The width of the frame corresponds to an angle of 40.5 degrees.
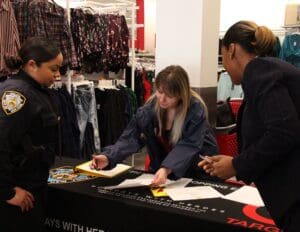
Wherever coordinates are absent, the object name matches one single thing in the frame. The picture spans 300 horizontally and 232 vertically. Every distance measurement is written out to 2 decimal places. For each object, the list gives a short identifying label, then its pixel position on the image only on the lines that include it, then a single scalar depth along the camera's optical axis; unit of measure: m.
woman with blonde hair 2.24
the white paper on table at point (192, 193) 1.92
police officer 1.66
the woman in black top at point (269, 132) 1.15
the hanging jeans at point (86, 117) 4.25
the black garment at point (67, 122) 3.96
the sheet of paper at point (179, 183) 2.09
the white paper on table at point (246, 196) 1.87
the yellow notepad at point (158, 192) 1.95
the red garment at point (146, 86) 5.55
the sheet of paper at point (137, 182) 2.07
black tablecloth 1.66
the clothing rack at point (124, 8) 5.06
